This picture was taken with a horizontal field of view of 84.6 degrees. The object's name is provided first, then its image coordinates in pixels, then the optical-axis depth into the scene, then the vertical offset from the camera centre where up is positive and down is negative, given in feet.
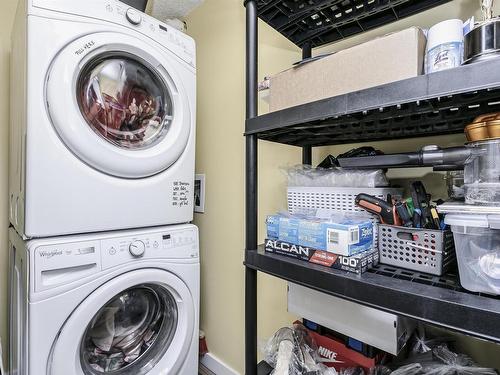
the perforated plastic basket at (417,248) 1.72 -0.40
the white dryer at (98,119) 2.59 +0.77
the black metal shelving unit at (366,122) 1.32 +0.49
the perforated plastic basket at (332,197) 2.19 -0.08
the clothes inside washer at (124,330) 3.19 -1.75
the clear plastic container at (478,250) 1.39 -0.34
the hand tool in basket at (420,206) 1.86 -0.13
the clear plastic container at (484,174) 1.45 +0.07
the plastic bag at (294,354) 2.32 -1.49
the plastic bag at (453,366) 1.87 -1.27
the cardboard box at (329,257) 1.79 -0.49
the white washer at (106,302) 2.53 -1.24
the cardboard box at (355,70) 1.60 +0.79
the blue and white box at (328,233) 1.85 -0.33
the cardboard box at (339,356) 2.28 -1.45
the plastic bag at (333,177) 2.21 +0.10
